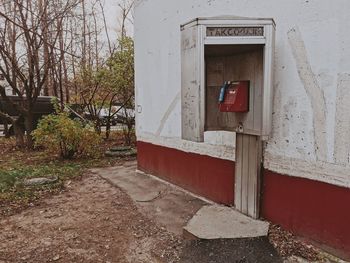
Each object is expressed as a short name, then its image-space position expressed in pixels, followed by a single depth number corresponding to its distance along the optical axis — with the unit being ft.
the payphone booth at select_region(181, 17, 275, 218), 10.25
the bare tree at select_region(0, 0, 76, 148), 30.68
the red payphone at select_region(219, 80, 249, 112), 11.70
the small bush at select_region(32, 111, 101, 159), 26.27
